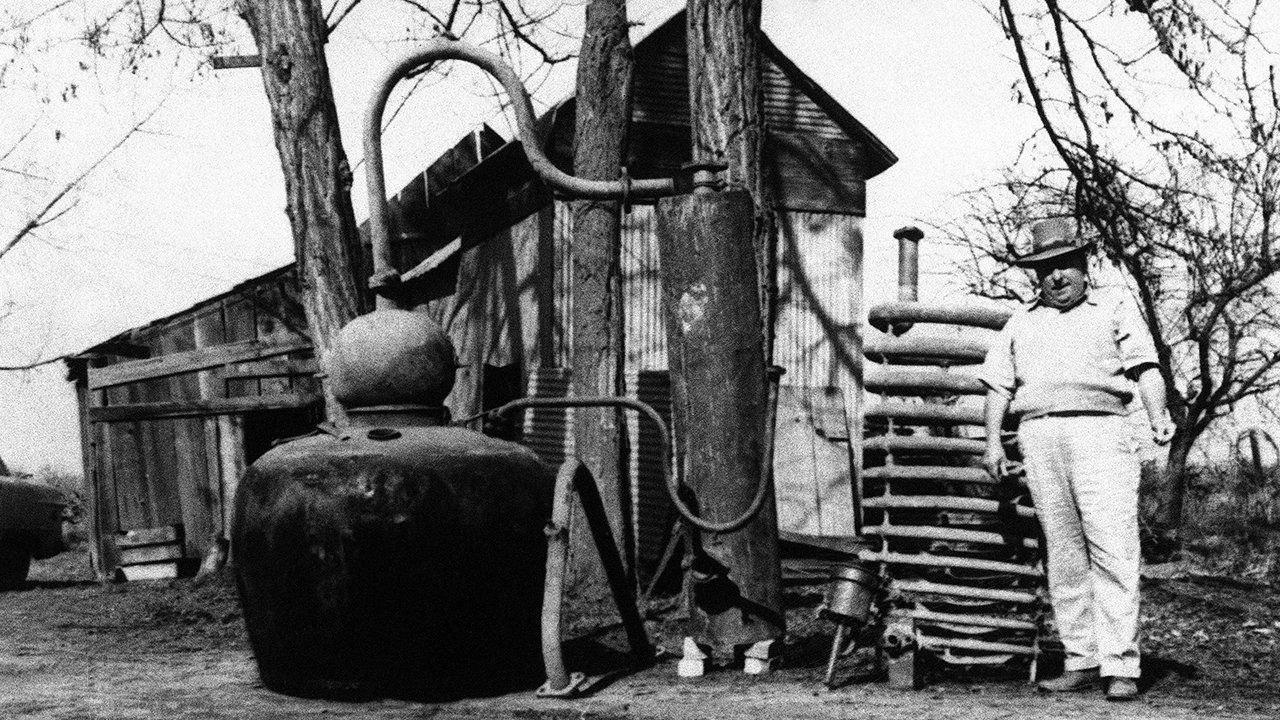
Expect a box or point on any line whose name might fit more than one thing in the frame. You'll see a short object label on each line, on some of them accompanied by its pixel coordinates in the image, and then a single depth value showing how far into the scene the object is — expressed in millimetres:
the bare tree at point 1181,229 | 10539
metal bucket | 6211
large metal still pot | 5910
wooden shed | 13188
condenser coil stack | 6406
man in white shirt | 6098
